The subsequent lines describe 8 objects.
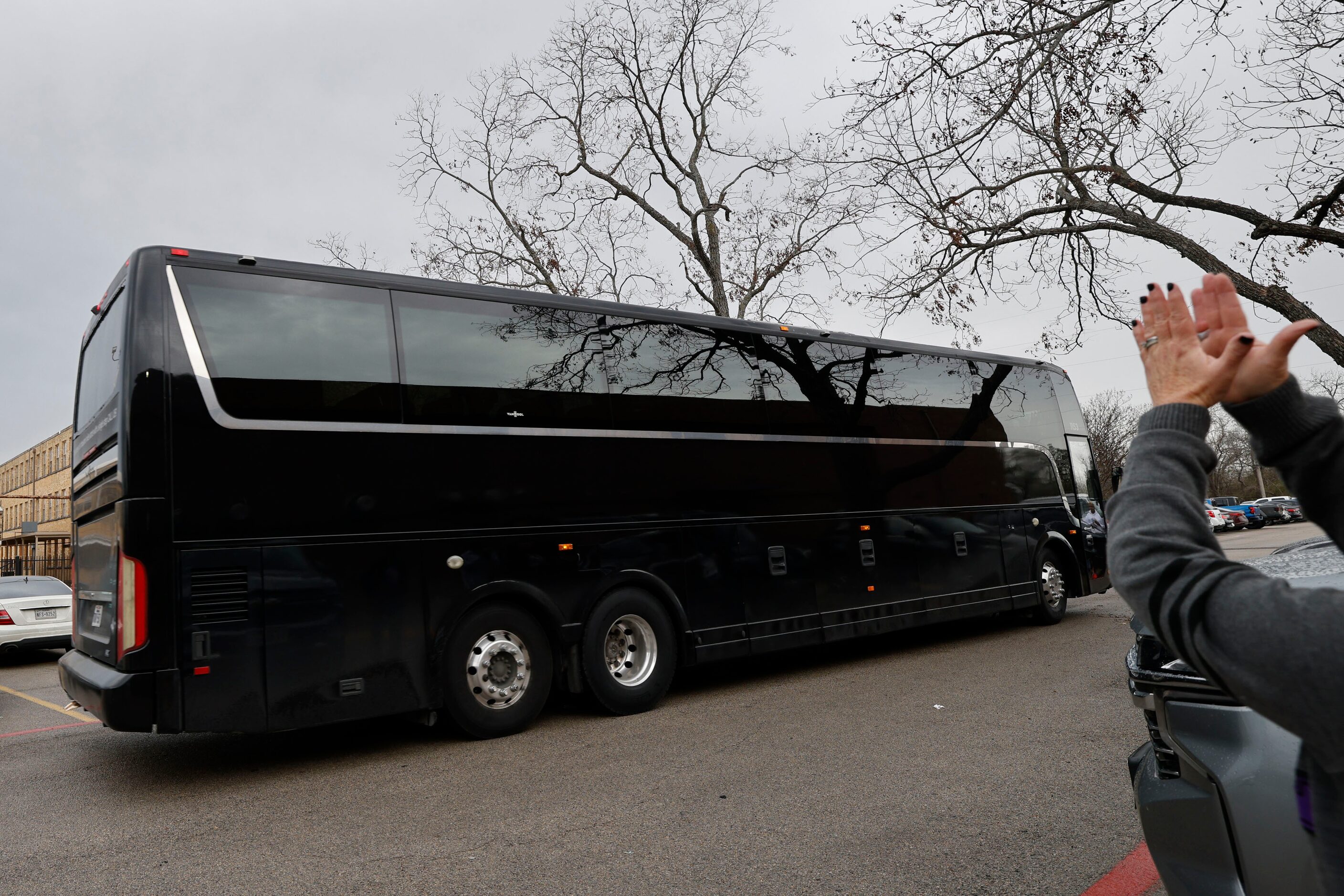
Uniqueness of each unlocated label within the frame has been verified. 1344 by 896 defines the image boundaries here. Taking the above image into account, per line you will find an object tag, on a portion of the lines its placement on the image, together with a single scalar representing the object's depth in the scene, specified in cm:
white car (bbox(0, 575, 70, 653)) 1462
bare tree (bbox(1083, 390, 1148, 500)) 6144
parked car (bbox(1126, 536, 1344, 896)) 213
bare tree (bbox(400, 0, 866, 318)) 2381
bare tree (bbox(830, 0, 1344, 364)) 1038
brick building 5381
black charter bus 634
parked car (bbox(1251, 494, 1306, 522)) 5153
